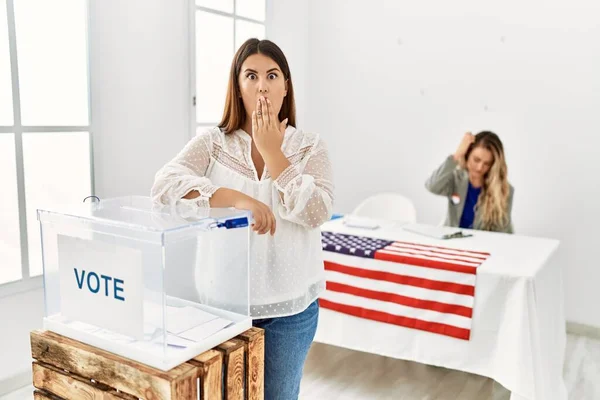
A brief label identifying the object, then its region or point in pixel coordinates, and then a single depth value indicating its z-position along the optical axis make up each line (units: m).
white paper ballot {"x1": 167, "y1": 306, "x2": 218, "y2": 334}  1.00
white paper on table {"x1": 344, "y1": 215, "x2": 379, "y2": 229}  3.10
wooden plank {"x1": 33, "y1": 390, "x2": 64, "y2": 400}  1.03
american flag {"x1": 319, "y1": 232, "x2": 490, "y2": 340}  2.41
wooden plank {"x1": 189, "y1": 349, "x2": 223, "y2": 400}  0.92
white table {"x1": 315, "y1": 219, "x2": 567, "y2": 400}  2.21
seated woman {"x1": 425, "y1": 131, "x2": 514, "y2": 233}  3.29
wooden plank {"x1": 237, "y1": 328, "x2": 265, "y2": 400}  1.03
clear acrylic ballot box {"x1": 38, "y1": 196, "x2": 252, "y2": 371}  0.92
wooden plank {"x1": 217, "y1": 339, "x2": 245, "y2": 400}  0.97
